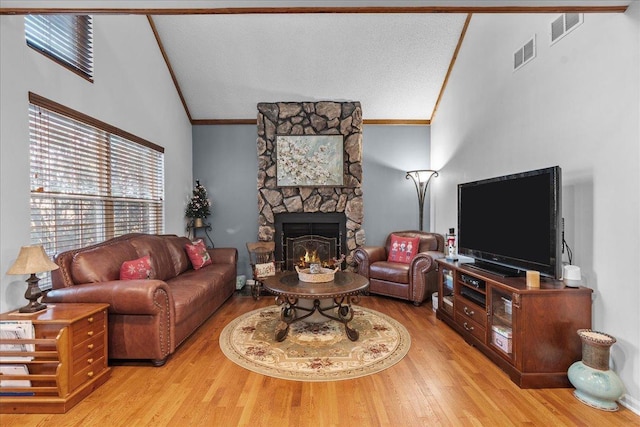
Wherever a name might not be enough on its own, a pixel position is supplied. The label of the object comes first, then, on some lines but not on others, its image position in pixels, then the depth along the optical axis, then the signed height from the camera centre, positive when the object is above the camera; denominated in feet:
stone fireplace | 17.35 +2.34
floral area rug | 8.38 -4.17
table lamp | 7.08 -1.30
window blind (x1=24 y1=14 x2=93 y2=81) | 8.61 +5.06
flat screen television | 7.83 -0.30
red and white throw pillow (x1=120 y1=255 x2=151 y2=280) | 9.71 -1.85
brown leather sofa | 8.29 -2.46
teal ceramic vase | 6.71 -3.55
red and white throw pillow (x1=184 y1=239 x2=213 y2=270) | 14.30 -2.00
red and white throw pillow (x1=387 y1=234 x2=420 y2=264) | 15.70 -1.88
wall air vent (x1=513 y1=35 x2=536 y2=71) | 9.69 +5.06
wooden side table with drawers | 6.69 -3.36
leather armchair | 13.91 -2.71
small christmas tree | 17.13 +0.32
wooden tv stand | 7.52 -2.85
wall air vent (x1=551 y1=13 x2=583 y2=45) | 8.15 +5.03
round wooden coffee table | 10.05 -2.65
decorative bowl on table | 11.15 -2.28
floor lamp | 17.33 +1.76
